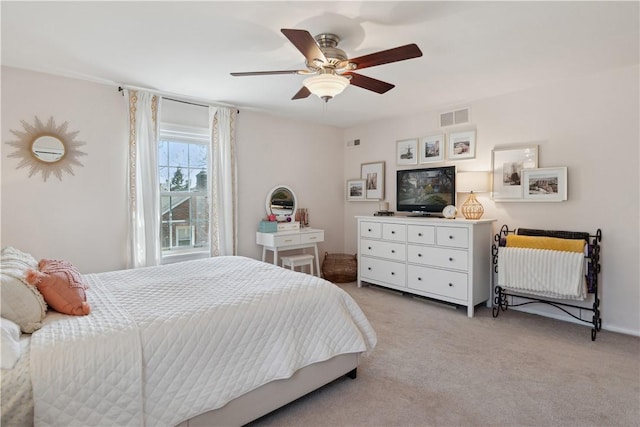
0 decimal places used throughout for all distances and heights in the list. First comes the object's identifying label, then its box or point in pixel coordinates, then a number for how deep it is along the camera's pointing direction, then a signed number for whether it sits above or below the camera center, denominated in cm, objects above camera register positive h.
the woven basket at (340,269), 496 -94
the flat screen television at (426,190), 410 +22
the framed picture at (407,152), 459 +78
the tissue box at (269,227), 447 -26
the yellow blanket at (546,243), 309 -38
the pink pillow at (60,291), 167 -42
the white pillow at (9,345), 123 -52
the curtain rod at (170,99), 345 +129
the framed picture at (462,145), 402 +76
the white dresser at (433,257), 356 -60
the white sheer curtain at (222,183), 414 +32
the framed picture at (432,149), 431 +77
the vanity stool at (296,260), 443 -72
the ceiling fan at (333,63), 200 +96
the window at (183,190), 396 +23
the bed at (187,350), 133 -69
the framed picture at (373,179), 503 +44
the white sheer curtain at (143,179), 353 +33
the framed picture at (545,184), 334 +22
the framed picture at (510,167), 356 +42
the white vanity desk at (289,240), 434 -44
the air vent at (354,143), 541 +107
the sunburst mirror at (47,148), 301 +59
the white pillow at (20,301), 145 -41
